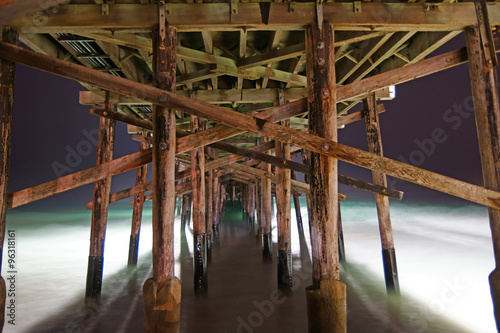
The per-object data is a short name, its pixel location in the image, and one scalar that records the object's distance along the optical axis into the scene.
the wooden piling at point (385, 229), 5.82
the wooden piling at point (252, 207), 15.48
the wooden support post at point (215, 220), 12.31
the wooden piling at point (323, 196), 3.13
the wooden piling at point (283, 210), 6.33
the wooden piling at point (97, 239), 5.61
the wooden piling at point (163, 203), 3.19
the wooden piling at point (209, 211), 9.00
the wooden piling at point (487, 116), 3.40
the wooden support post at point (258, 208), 12.13
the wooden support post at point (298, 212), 12.05
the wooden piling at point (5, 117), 3.22
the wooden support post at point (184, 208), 15.25
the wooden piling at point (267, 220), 8.75
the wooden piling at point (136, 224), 8.30
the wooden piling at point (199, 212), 6.02
